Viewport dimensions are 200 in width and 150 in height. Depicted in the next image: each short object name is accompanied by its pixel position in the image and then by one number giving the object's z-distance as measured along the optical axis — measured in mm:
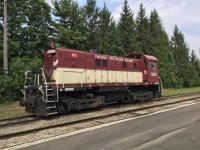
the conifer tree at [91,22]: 21914
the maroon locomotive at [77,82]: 8607
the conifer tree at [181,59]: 39117
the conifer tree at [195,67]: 40238
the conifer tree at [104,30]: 22214
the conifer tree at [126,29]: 26097
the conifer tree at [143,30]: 30602
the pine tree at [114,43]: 23002
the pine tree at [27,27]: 16180
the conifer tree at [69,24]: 18506
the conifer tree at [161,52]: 31682
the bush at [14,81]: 12545
